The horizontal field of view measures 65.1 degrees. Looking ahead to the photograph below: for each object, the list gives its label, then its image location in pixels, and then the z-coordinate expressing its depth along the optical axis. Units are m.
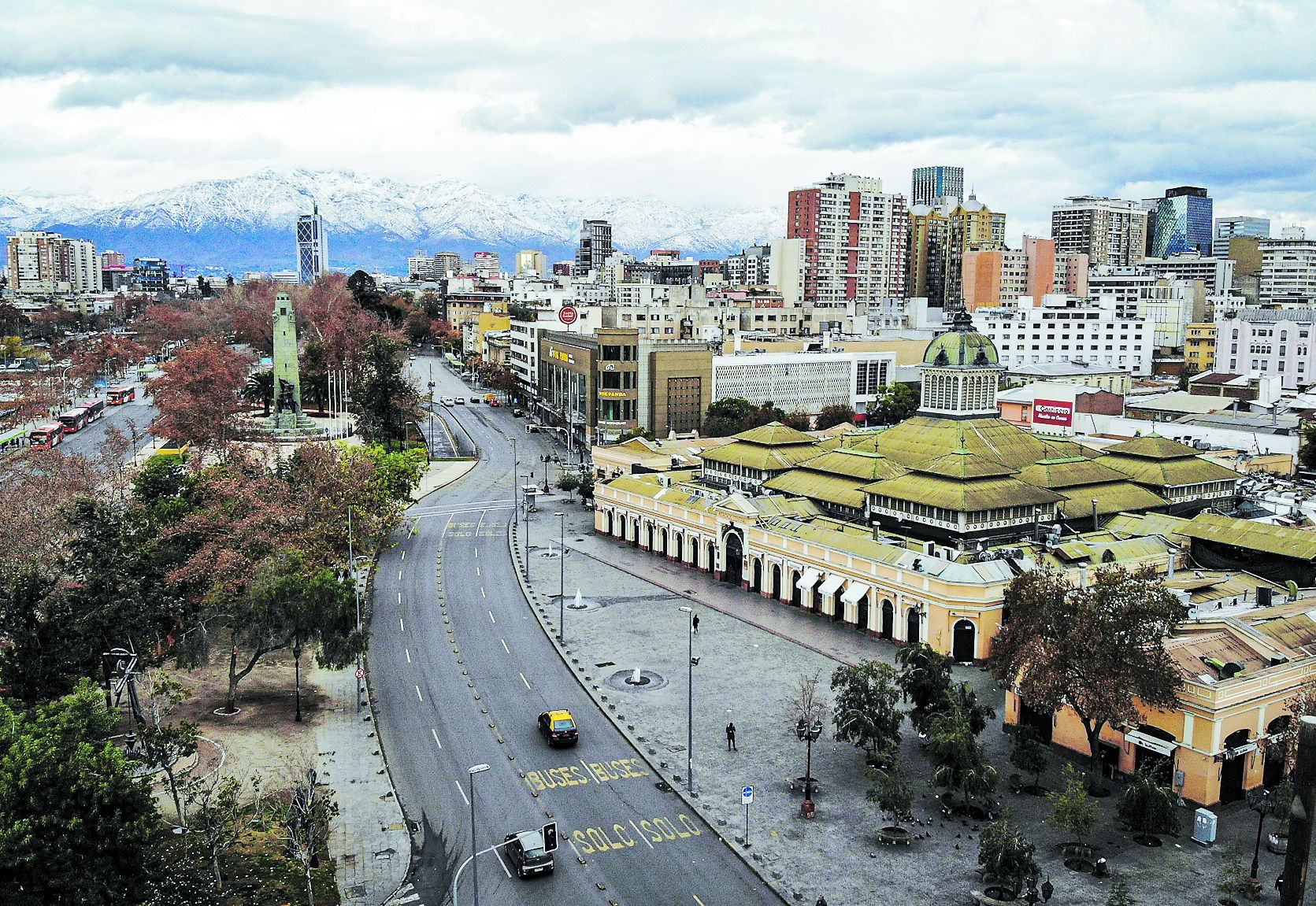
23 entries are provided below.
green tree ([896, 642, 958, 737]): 42.84
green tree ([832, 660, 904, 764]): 40.62
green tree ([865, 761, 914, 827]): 36.25
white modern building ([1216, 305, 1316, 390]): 154.25
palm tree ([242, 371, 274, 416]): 136.25
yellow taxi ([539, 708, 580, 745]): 44.34
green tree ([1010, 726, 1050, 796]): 40.28
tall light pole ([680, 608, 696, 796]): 40.38
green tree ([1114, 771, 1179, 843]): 36.12
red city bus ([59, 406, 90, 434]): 127.00
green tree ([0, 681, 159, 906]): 27.16
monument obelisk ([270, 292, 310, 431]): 124.56
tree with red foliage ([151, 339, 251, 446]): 99.44
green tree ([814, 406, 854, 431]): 134.12
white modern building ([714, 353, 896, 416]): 136.50
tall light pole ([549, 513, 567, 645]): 59.50
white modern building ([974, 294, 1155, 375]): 168.38
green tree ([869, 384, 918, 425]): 134.62
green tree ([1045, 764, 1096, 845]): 34.69
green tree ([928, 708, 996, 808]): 37.34
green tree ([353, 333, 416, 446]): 107.75
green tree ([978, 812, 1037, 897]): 31.73
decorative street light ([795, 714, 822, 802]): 39.44
